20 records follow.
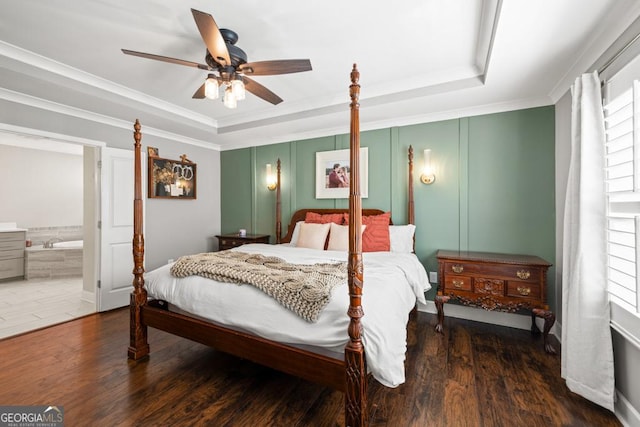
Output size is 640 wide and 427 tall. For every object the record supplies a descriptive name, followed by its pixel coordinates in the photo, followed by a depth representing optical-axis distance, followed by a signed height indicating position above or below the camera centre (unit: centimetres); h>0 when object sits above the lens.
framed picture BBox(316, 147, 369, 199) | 386 +51
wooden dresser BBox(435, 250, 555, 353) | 254 -67
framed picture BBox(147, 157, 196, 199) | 412 +47
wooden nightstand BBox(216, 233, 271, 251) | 430 -45
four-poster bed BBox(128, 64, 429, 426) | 147 -81
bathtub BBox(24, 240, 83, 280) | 506 -93
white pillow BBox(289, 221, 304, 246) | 380 -33
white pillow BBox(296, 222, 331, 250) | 342 -30
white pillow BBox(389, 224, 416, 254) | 328 -31
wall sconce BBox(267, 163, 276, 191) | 456 +49
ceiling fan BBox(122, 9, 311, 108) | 195 +102
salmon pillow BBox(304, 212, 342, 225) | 373 -10
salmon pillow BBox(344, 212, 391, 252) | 318 -27
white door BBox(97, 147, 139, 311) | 354 -24
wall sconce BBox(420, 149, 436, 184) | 342 +47
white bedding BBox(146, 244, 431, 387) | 153 -63
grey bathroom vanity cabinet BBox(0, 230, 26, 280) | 488 -77
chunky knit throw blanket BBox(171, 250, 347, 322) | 165 -44
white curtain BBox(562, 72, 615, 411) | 177 -40
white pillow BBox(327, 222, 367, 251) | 322 -31
